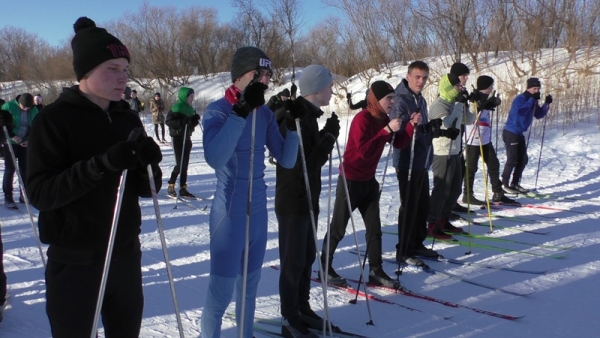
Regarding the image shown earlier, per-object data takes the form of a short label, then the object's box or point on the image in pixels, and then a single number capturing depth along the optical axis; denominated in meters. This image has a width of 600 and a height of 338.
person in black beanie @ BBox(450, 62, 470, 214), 4.78
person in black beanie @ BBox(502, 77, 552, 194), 6.96
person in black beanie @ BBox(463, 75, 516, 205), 5.59
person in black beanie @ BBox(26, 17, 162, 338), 1.55
